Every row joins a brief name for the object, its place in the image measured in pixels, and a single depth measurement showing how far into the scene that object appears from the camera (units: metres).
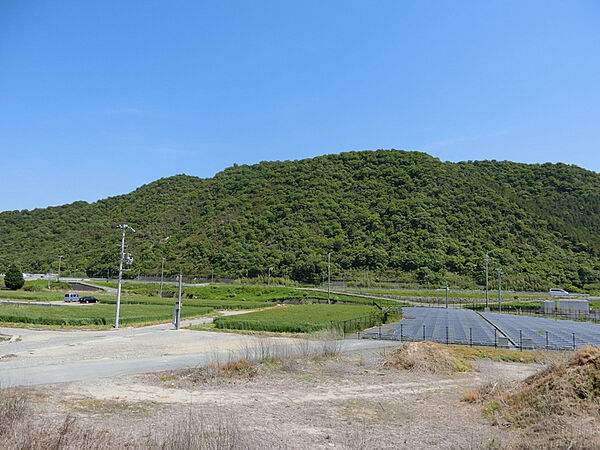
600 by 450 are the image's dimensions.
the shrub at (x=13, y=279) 77.81
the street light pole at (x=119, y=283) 33.72
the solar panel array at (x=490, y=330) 29.33
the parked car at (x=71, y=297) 60.50
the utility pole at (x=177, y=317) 34.21
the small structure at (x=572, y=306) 57.00
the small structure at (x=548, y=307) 57.85
